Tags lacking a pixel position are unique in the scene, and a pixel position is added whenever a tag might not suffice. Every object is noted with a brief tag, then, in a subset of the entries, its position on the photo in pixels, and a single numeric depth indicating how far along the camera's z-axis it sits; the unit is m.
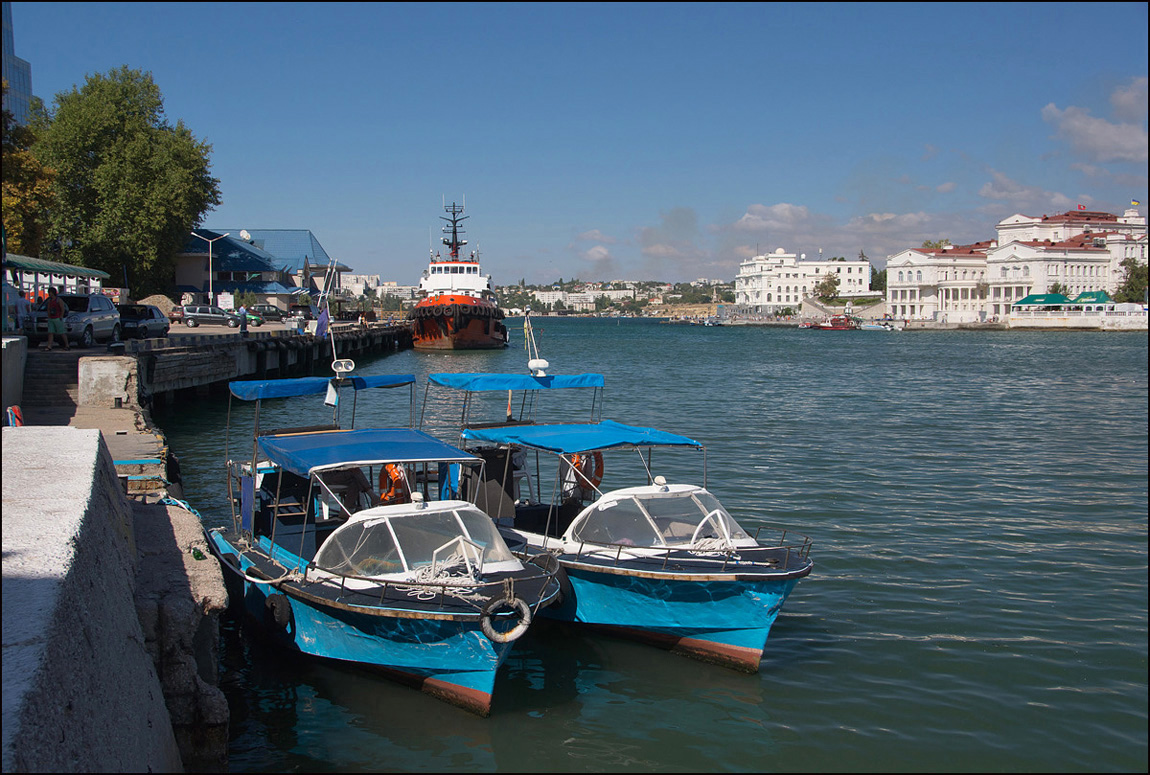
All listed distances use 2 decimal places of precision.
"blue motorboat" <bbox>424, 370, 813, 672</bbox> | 10.20
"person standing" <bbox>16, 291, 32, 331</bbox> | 26.59
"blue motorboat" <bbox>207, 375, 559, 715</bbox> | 8.95
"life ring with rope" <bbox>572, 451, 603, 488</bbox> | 13.80
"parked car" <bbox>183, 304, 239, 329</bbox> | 53.89
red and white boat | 67.00
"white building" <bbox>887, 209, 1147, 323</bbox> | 129.88
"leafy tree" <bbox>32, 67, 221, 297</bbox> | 56.84
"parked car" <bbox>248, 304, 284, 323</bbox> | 69.75
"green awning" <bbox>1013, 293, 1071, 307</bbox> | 122.81
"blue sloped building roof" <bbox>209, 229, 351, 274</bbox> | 85.31
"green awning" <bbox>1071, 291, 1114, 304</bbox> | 116.81
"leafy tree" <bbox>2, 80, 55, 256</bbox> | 28.12
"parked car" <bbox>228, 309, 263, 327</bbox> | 60.12
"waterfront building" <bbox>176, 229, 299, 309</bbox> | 73.38
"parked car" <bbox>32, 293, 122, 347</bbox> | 26.27
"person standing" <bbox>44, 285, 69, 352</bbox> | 25.33
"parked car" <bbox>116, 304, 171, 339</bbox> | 33.56
